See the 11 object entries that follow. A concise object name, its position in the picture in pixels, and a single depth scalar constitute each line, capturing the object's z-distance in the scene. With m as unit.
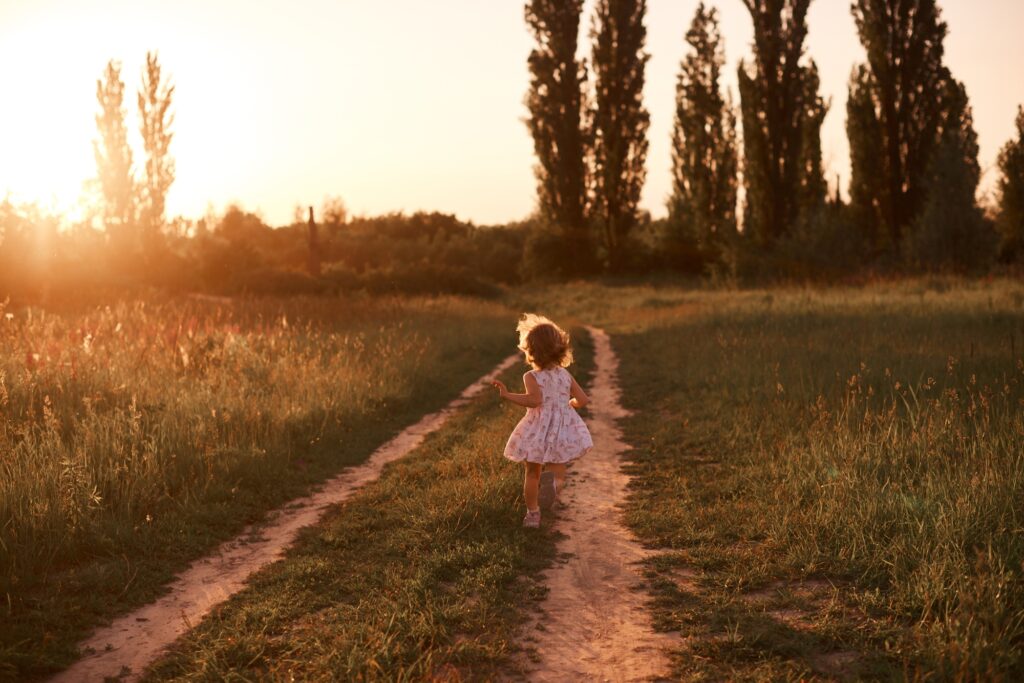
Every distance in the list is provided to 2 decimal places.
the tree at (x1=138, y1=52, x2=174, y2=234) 36.78
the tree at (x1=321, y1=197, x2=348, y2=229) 66.19
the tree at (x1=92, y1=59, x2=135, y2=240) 36.41
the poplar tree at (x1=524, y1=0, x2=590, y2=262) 40.88
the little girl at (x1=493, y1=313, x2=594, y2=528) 6.37
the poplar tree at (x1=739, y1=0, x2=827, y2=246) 34.28
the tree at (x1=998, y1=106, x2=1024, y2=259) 43.47
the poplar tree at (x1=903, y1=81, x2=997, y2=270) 29.48
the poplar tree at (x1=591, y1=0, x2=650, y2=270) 40.38
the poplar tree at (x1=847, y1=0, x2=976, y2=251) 32.41
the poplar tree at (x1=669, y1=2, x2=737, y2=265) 43.88
